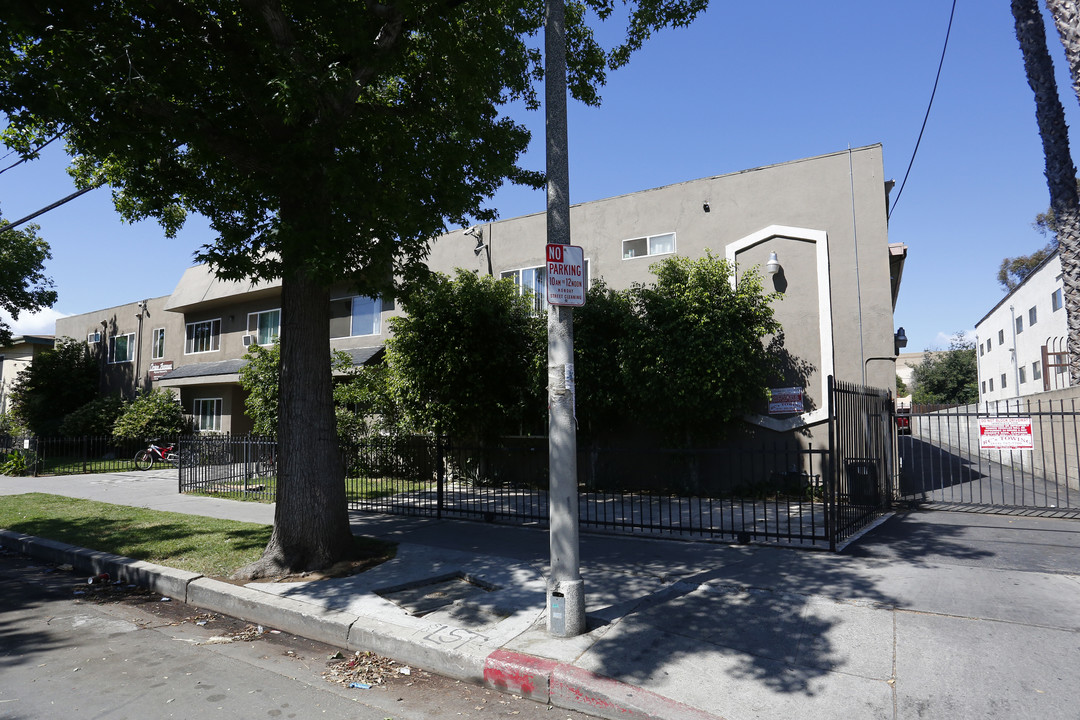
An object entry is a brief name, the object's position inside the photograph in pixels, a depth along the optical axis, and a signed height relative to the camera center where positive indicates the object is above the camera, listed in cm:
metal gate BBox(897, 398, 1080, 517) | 1047 -152
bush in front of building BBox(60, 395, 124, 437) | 2691 -5
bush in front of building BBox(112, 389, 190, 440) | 2455 +1
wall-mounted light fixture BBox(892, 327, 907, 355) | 1598 +191
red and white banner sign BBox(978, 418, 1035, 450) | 1038 -35
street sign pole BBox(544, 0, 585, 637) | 525 -34
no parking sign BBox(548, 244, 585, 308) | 534 +121
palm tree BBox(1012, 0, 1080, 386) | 1166 +488
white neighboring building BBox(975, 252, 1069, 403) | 2289 +339
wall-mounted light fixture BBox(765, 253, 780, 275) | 1378 +328
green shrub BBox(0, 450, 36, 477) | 2019 -139
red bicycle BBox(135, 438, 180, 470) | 2198 -128
